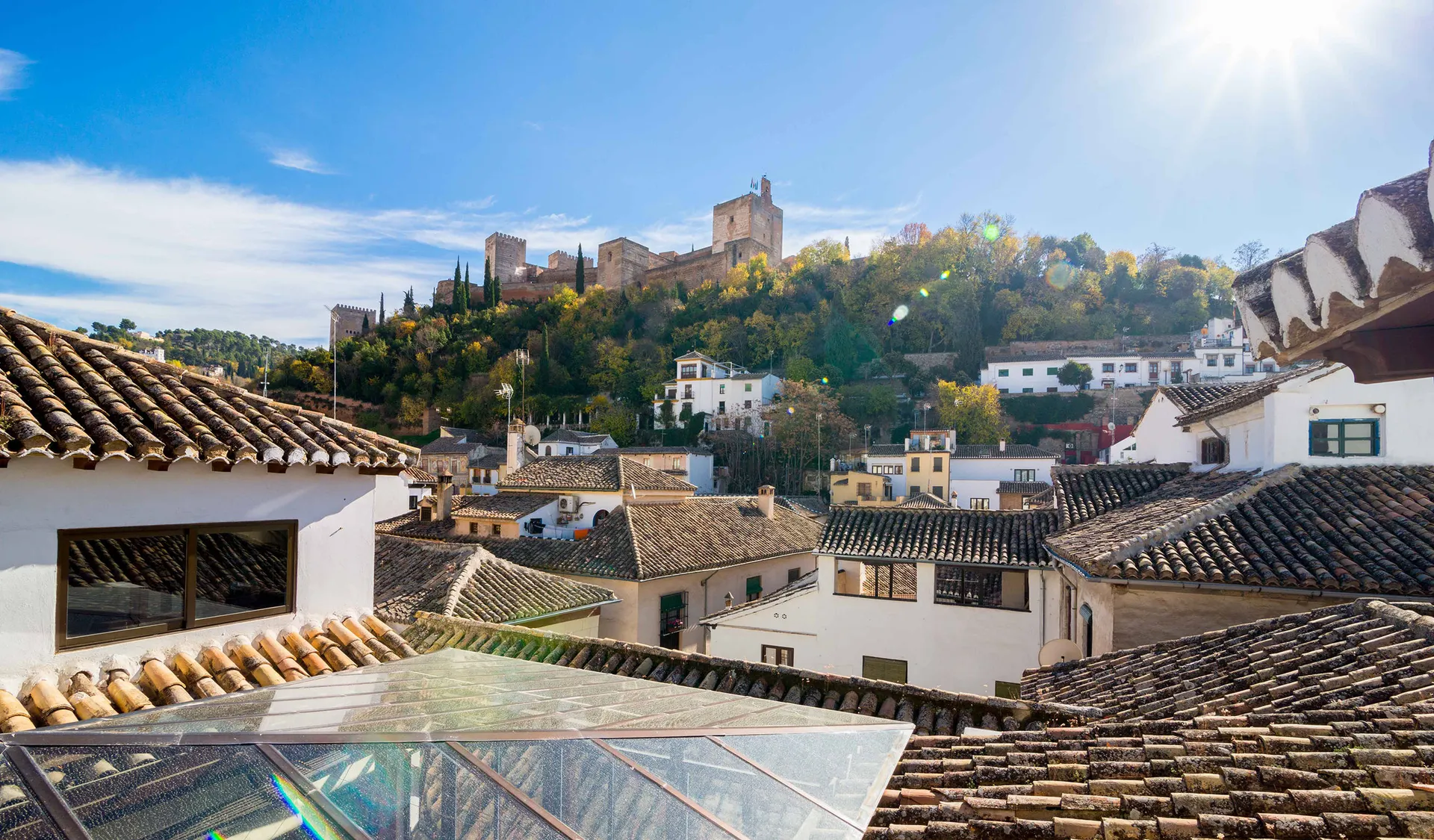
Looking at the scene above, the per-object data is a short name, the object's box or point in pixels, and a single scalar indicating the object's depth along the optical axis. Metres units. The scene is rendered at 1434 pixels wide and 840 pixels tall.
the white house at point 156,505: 4.45
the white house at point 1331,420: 10.75
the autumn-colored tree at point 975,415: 45.69
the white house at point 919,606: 13.55
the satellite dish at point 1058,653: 9.41
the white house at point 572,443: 43.28
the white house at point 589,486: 25.03
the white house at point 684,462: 41.38
